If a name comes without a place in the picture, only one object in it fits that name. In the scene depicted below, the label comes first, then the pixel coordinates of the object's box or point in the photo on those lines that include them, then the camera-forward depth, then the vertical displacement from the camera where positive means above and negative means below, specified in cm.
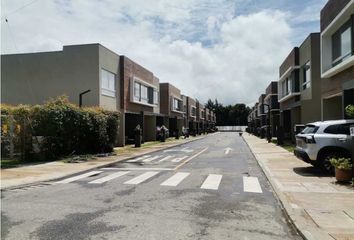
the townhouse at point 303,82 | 2967 +402
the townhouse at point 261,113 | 6919 +306
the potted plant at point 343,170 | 1263 -119
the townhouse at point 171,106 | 5603 +348
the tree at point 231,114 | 14588 +611
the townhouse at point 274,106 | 5571 +338
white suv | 1447 -43
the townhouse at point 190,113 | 7320 +353
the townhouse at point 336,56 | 1875 +377
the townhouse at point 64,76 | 2936 +401
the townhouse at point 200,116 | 9213 +347
